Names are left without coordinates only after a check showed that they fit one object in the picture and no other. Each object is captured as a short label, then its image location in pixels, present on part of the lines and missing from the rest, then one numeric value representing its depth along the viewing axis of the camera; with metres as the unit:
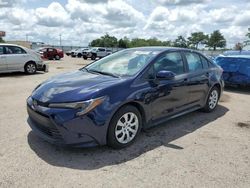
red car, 19.46
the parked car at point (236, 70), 6.67
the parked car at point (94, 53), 22.57
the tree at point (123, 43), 51.10
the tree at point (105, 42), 52.98
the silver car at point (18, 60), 8.57
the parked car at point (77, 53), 26.14
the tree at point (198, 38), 54.65
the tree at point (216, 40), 53.19
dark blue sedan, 2.70
